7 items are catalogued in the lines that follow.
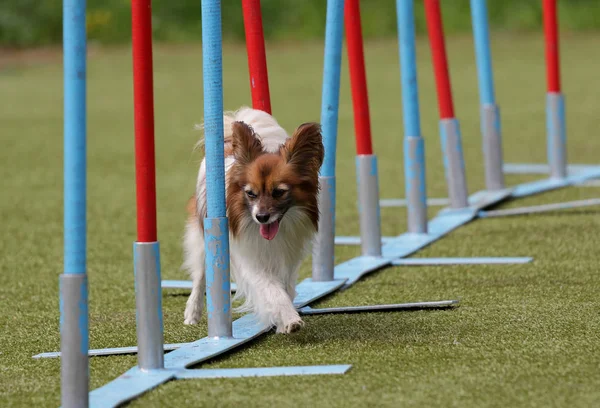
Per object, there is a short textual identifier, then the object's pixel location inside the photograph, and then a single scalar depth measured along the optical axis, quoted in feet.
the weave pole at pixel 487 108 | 48.62
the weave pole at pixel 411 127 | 39.93
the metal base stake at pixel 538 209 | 43.78
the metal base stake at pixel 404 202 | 48.21
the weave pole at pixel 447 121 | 43.80
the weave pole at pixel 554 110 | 51.85
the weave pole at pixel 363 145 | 35.42
